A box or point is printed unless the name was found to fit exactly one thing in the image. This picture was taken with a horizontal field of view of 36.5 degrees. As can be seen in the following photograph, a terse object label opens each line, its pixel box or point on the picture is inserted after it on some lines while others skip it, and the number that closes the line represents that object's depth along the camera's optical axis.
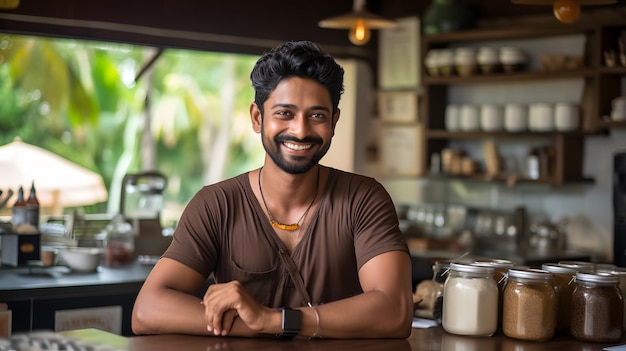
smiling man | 2.76
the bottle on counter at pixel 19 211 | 5.05
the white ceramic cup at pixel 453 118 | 6.67
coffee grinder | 5.52
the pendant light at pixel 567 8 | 4.09
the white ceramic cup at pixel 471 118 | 6.53
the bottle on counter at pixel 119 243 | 5.21
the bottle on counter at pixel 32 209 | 5.05
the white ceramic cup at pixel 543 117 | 6.06
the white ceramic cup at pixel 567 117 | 5.94
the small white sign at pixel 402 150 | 7.14
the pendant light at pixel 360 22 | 5.50
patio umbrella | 6.54
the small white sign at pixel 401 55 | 7.10
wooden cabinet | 5.77
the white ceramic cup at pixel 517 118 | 6.23
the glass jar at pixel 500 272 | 2.89
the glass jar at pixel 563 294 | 2.91
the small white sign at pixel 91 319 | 4.57
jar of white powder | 2.80
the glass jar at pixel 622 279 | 3.04
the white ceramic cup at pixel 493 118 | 6.38
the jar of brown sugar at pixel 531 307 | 2.78
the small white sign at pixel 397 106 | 7.16
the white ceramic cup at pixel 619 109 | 5.61
